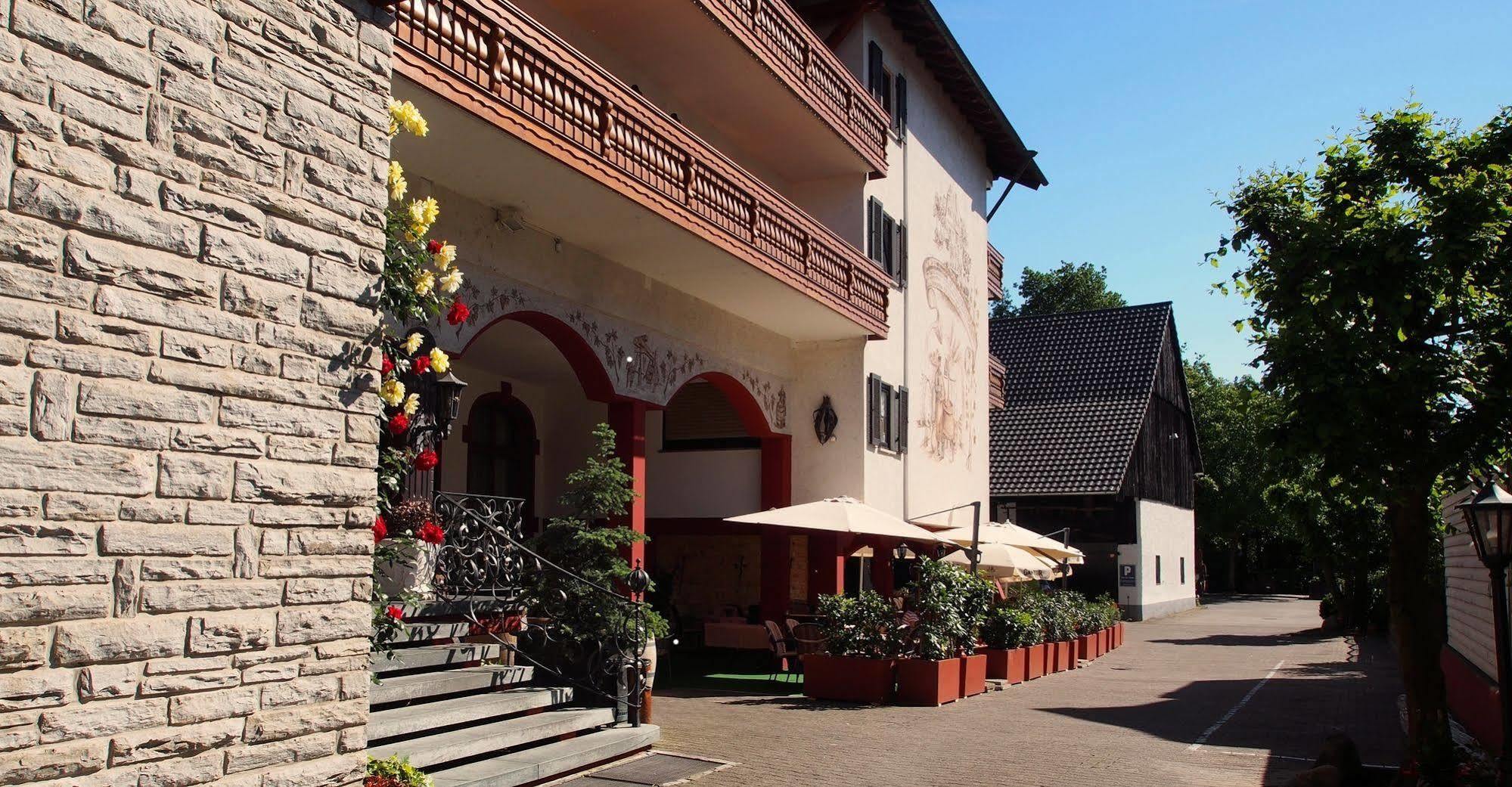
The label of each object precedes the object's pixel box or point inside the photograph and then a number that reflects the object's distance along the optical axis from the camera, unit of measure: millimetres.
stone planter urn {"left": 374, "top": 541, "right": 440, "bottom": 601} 9766
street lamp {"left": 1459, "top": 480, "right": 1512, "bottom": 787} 8219
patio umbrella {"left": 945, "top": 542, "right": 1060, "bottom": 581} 19188
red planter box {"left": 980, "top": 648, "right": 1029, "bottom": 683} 16906
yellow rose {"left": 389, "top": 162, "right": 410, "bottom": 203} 6949
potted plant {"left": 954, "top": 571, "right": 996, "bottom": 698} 15000
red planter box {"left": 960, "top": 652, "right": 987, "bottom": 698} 14961
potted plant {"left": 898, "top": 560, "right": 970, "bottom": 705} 14039
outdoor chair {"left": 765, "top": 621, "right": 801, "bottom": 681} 16047
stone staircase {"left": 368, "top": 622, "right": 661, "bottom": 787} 8234
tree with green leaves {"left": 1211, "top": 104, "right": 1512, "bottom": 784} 8188
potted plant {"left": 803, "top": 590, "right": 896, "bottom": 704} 14109
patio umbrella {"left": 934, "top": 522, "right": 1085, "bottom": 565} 20198
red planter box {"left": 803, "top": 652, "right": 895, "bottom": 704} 14094
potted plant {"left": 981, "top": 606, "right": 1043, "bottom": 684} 16938
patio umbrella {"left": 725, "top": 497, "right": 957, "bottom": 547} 15531
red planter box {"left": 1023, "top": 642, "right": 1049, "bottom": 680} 17844
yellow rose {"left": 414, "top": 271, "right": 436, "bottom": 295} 6988
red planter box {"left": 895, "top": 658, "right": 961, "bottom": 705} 13992
